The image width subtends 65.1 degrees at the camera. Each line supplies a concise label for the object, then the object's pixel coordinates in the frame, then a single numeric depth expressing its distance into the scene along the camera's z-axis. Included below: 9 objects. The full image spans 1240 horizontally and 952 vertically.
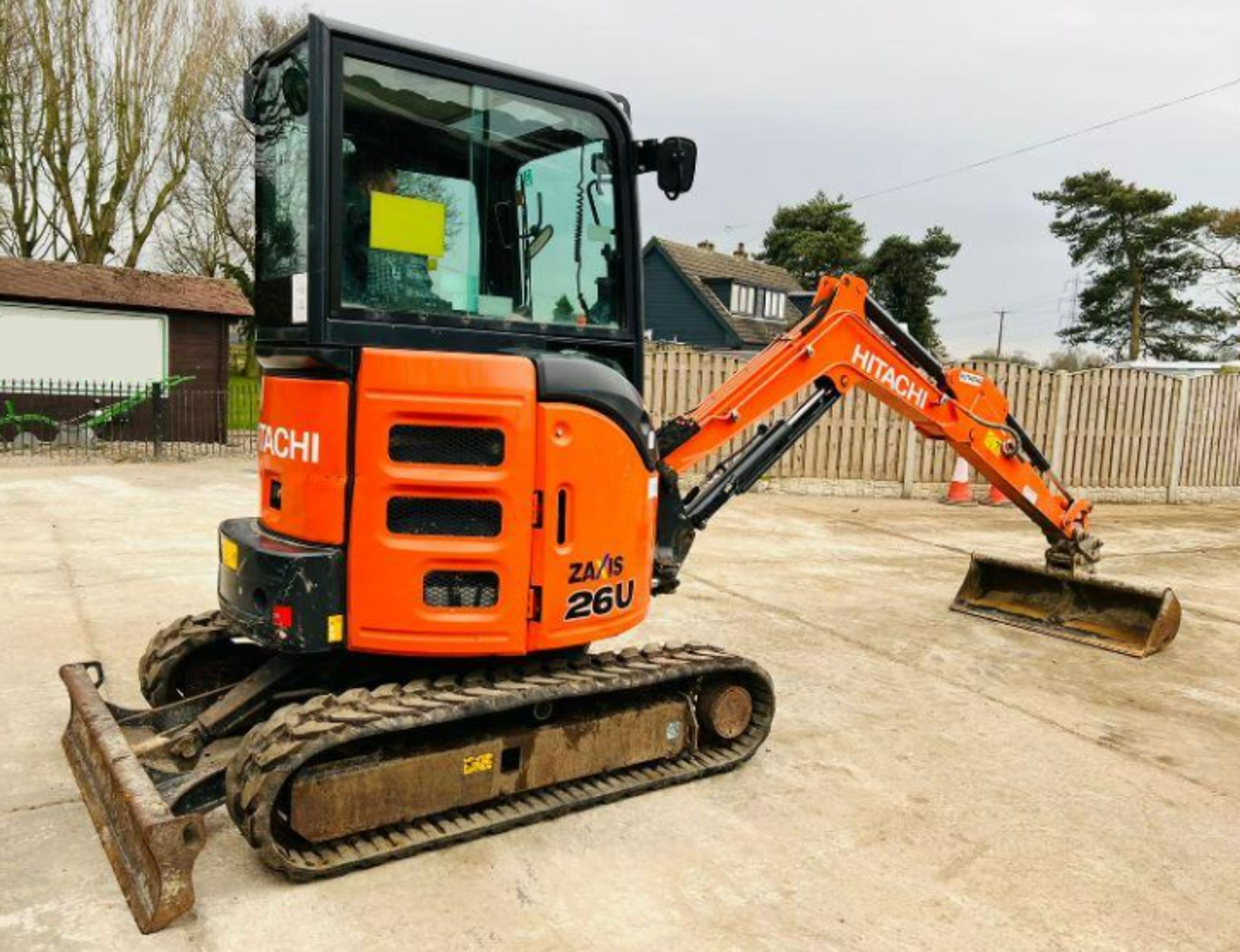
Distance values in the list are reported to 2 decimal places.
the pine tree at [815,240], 44.66
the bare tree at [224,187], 26.30
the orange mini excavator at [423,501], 3.26
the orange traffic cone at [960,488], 13.77
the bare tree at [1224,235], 34.38
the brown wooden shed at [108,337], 16.91
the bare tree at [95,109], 22.61
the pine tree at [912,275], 43.62
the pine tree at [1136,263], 39.19
